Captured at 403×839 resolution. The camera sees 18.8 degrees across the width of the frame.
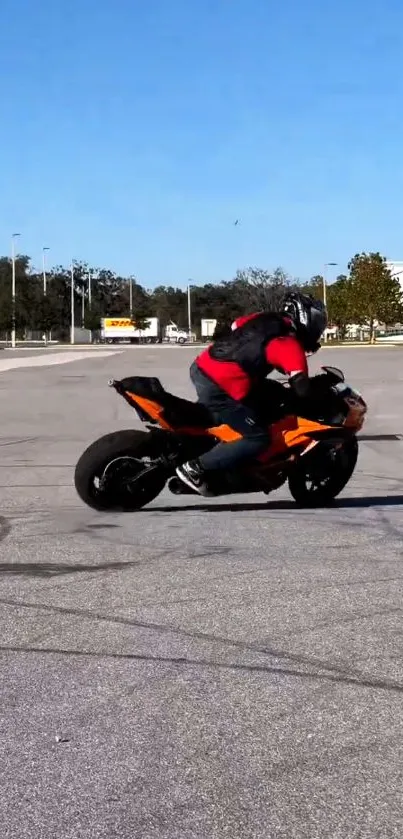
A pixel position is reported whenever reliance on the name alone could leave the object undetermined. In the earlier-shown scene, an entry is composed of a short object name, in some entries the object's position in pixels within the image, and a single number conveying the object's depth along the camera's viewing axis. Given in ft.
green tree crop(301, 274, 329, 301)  431.84
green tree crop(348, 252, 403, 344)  329.72
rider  28.14
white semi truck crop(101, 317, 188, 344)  427.74
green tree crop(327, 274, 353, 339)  344.78
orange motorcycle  28.30
